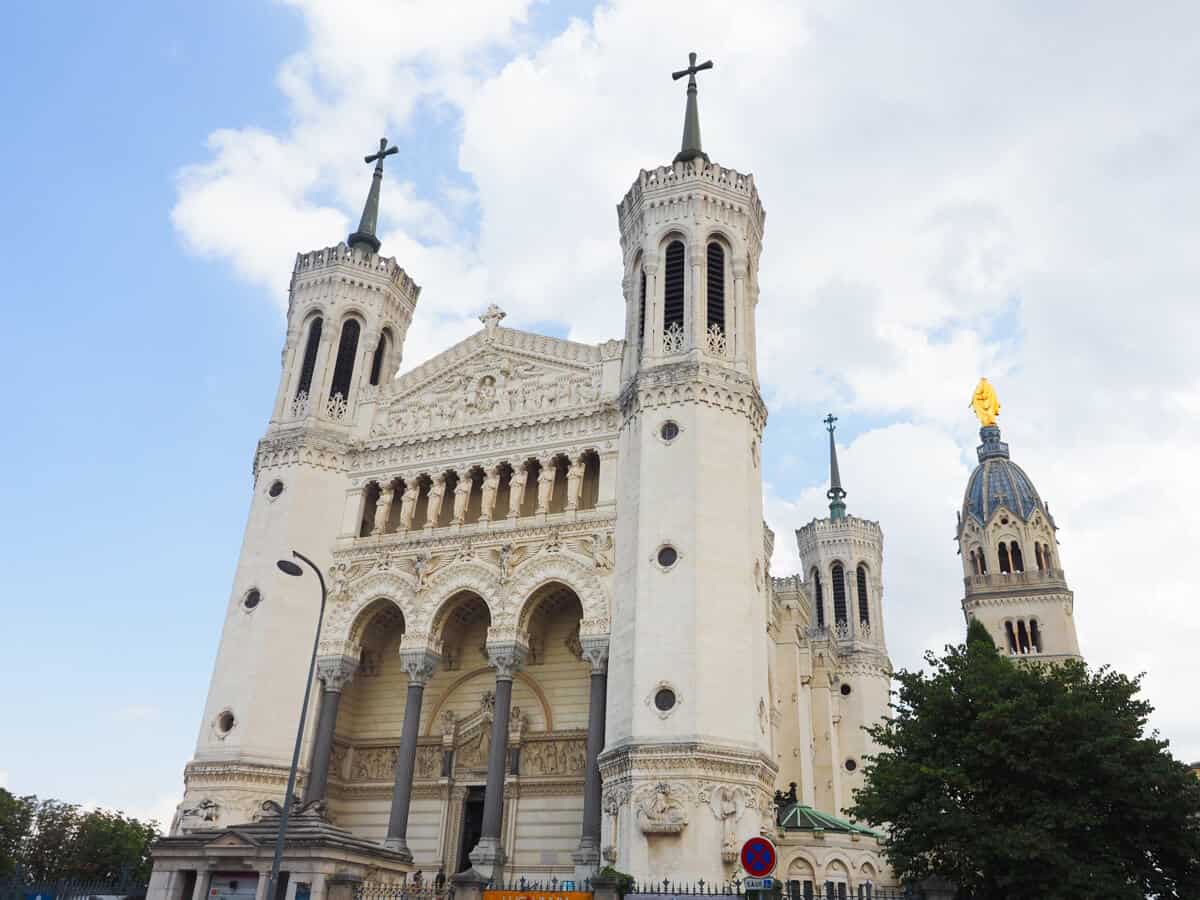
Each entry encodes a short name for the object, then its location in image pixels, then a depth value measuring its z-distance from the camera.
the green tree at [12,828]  48.28
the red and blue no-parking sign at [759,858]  12.04
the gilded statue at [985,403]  85.38
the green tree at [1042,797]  19.52
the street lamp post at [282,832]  17.75
